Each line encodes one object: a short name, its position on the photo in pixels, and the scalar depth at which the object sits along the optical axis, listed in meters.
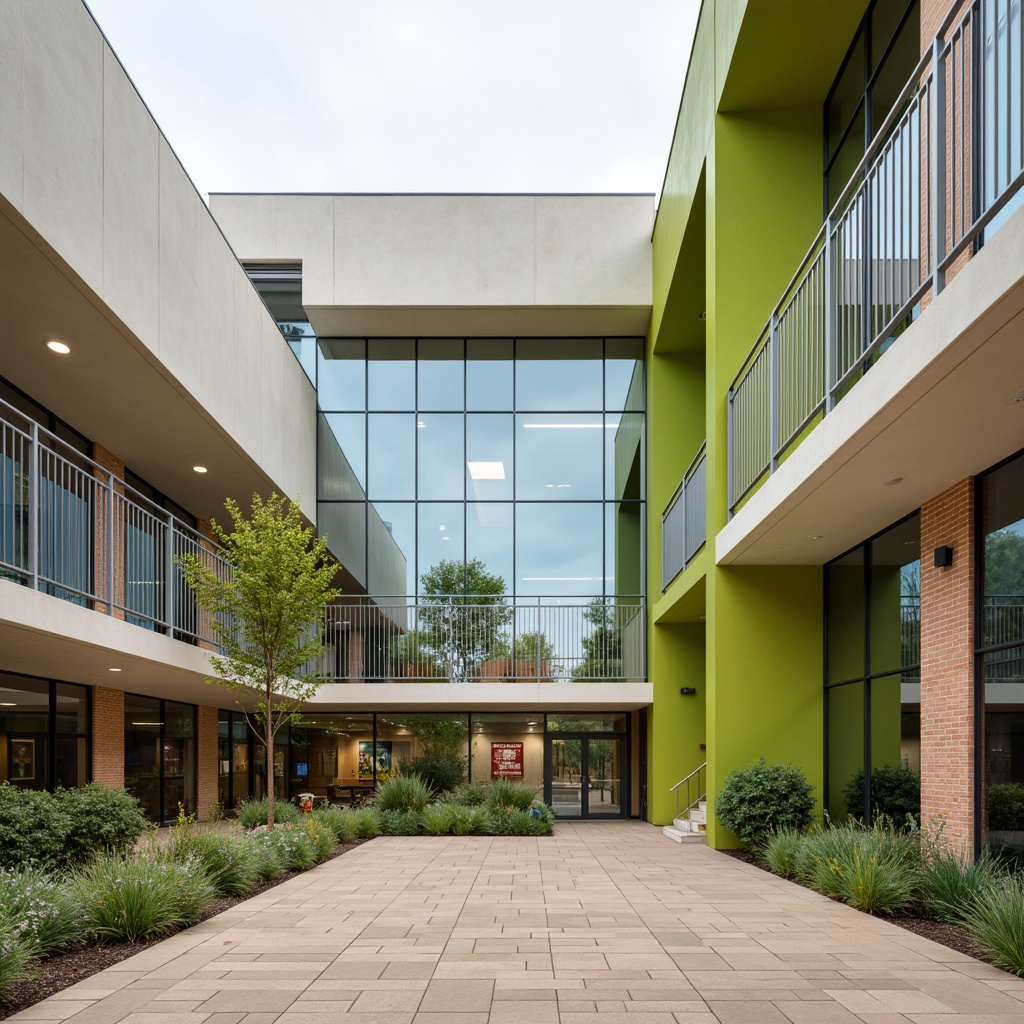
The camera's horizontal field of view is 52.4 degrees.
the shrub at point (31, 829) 10.80
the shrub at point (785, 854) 11.82
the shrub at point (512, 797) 20.70
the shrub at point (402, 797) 20.28
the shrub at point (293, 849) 13.23
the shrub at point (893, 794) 11.73
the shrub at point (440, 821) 18.92
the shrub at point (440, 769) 23.81
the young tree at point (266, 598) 15.55
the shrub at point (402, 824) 19.11
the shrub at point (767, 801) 13.45
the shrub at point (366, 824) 18.09
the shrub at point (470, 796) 21.17
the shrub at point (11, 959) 6.52
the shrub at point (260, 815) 17.06
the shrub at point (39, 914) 7.43
